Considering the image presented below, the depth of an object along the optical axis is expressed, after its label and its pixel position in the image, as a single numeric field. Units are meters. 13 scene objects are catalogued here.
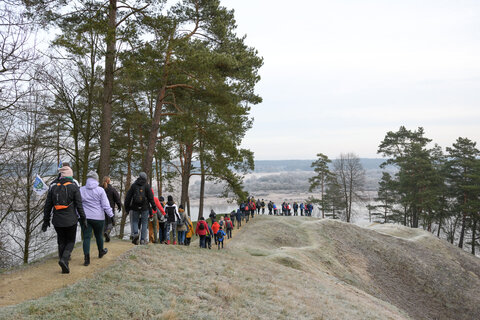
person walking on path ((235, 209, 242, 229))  24.08
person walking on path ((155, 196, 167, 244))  11.43
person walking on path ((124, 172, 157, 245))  8.71
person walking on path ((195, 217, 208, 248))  13.84
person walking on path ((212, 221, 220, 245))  15.63
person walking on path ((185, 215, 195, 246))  12.67
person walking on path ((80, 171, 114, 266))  6.73
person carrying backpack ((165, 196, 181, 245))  11.40
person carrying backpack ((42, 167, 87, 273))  5.89
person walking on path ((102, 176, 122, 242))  8.38
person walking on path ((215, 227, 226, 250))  15.30
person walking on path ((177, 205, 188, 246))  12.24
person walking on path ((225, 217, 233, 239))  19.34
